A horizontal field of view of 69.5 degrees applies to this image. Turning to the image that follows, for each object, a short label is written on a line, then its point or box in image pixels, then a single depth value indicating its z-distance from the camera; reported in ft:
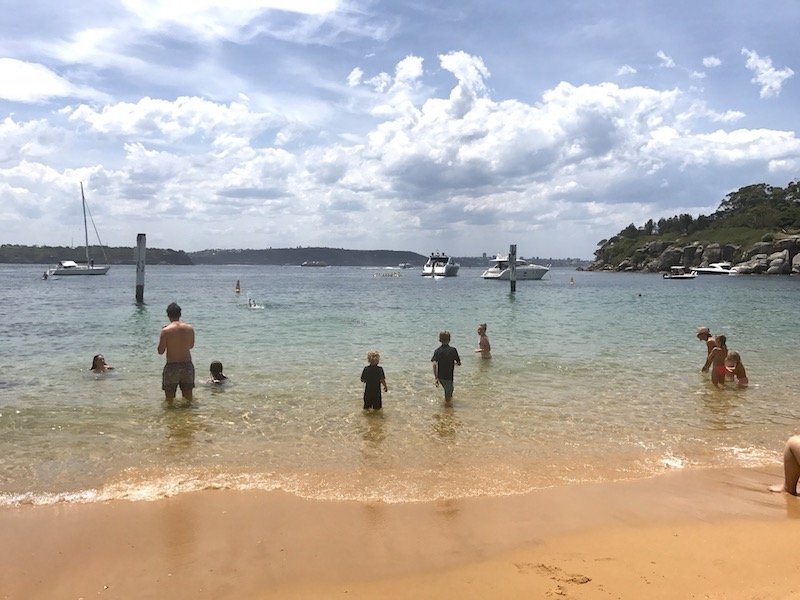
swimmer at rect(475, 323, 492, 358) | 53.88
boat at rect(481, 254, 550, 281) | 301.63
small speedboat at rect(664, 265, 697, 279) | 320.95
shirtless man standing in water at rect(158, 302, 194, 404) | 32.68
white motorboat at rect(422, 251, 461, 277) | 339.36
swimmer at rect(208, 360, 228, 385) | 41.63
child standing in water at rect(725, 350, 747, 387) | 41.34
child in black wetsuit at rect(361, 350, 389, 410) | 32.65
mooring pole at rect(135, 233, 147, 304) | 114.52
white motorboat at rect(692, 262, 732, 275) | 351.87
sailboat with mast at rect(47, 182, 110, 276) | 267.18
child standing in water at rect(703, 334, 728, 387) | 41.52
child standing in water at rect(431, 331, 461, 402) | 35.04
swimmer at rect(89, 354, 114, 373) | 45.78
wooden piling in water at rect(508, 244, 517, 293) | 160.66
